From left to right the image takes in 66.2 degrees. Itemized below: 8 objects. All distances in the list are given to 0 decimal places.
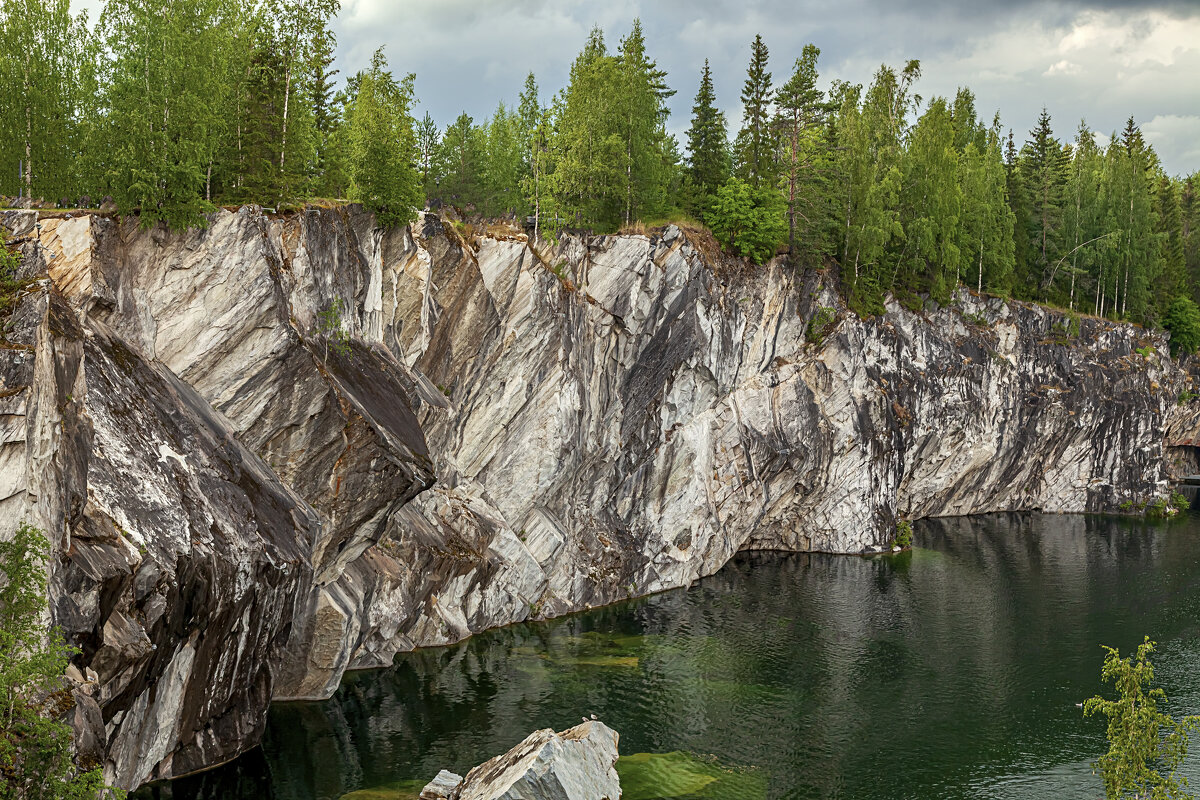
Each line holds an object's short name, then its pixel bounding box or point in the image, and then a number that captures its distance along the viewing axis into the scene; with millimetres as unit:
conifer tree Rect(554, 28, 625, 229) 64125
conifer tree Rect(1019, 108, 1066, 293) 101312
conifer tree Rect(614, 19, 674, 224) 67250
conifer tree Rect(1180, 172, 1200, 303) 116000
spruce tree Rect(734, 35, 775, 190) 74750
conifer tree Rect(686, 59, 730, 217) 71062
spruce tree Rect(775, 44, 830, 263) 73062
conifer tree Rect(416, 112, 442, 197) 76812
